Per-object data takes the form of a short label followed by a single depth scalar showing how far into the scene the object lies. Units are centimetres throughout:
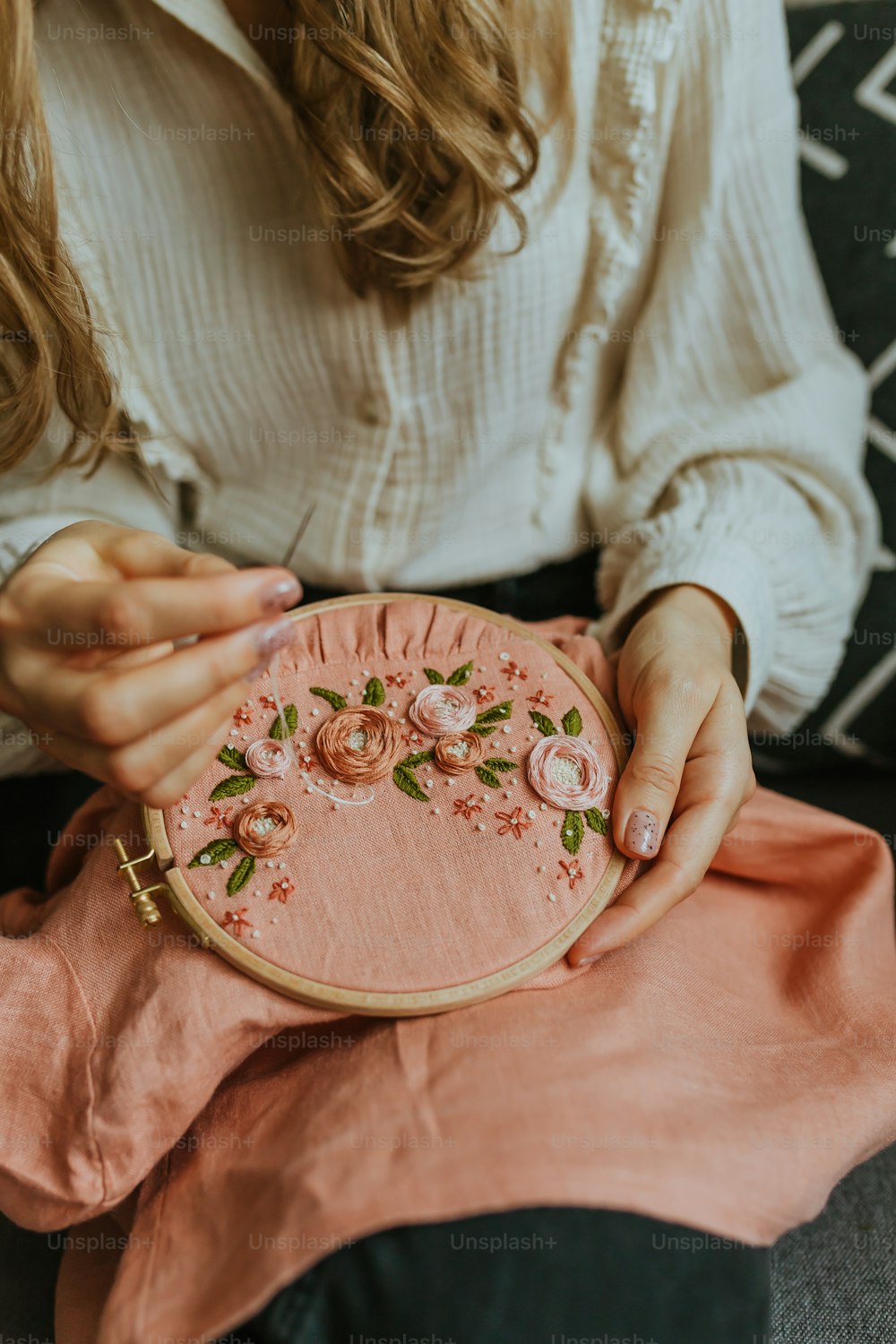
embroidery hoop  55
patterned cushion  94
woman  58
